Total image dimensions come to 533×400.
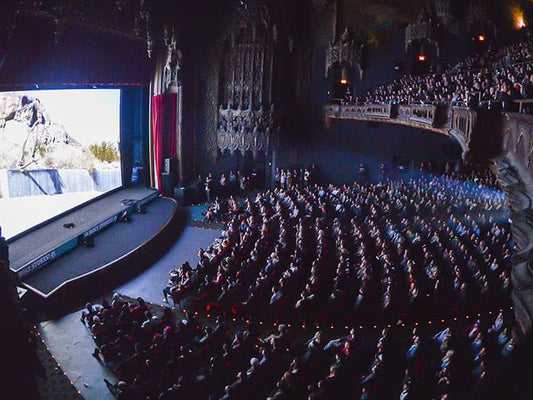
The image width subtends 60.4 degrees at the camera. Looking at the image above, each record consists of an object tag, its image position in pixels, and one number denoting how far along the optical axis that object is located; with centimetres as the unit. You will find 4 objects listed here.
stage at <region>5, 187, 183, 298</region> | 1348
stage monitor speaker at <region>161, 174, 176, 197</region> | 2375
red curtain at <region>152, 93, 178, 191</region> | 2397
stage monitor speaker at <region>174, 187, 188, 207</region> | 2284
